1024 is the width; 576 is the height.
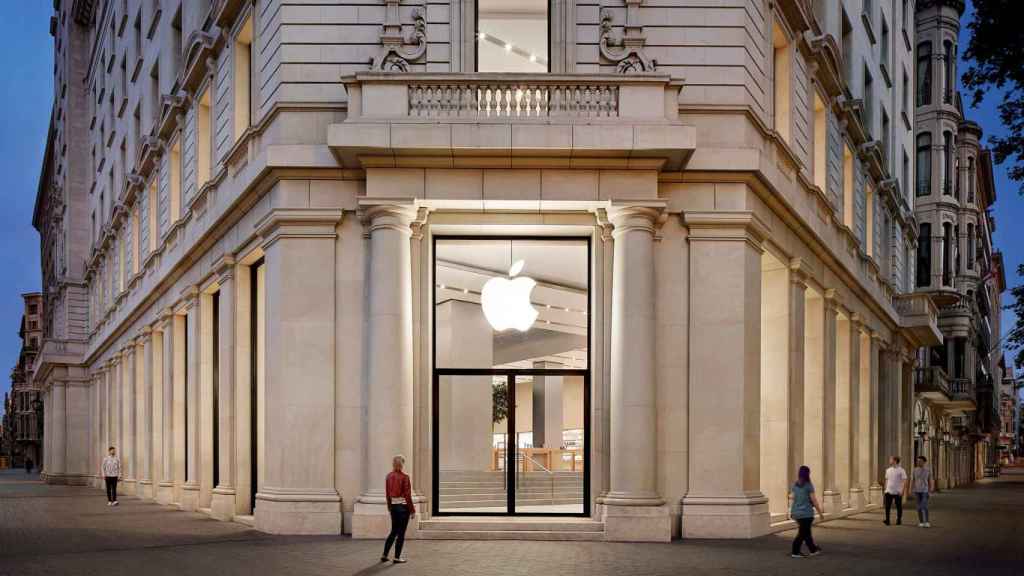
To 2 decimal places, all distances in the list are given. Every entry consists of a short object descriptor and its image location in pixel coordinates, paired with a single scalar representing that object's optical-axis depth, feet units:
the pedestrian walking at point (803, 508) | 55.36
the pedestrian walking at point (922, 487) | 82.58
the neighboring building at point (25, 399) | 492.95
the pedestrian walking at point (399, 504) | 50.85
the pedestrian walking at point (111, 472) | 102.00
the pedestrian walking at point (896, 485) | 83.15
